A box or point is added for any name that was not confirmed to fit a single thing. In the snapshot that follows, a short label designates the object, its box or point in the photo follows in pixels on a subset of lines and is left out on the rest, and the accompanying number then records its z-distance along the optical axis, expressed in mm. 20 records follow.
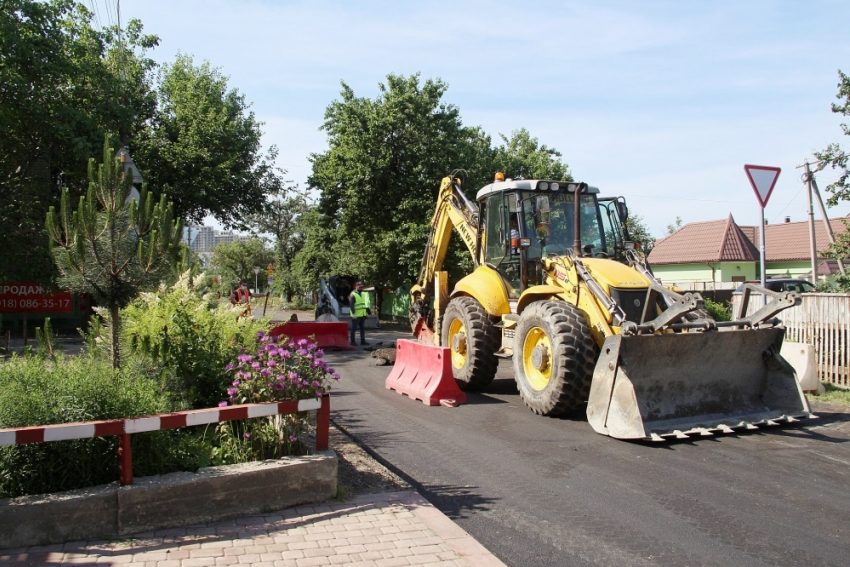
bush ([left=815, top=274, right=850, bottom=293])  14242
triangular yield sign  9523
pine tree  5441
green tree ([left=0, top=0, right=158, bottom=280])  15227
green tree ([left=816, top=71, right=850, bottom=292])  15016
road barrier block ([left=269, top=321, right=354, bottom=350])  16203
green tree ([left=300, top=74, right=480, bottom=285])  25062
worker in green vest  18016
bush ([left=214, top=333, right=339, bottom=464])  5465
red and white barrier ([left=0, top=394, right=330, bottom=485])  4250
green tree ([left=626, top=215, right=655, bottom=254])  45219
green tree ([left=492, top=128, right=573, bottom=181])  28548
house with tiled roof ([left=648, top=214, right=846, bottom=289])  41875
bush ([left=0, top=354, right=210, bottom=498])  4527
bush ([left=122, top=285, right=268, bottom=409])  6199
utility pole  20609
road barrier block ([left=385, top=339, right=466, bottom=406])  9703
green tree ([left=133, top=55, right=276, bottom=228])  25359
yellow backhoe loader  7527
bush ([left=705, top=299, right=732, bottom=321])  14281
